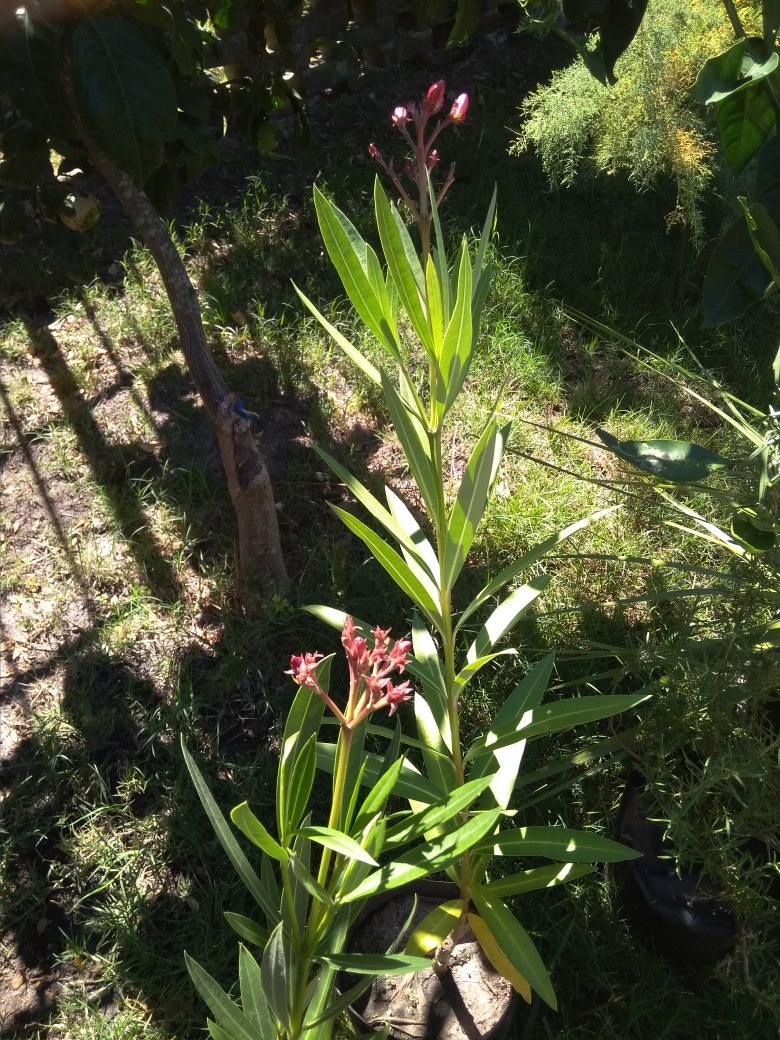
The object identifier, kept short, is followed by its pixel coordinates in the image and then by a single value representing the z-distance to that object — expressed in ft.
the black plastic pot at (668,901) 6.51
